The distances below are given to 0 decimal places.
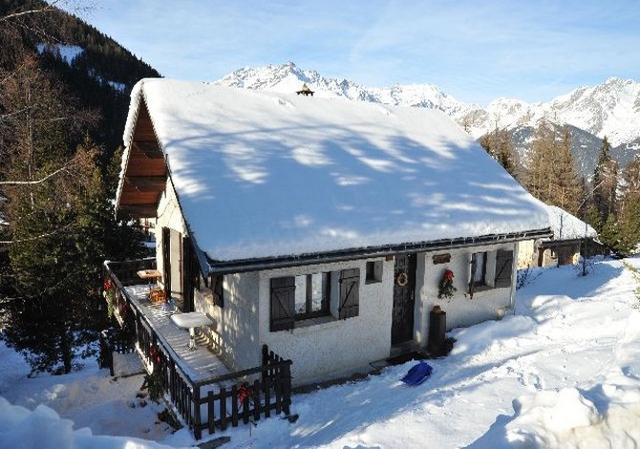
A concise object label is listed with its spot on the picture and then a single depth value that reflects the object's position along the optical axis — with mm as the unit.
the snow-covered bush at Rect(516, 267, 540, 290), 20386
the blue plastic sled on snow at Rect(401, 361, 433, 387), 9273
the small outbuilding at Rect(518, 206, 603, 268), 33188
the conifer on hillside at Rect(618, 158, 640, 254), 34125
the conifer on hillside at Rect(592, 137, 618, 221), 64562
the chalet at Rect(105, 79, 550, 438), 8414
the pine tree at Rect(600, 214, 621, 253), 34406
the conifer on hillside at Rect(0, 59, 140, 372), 15031
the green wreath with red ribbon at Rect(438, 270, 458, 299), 11195
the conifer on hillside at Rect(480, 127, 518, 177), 48750
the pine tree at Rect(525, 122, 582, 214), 48000
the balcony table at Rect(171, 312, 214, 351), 9836
